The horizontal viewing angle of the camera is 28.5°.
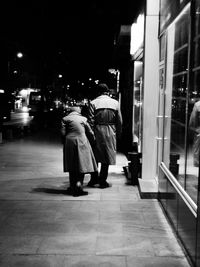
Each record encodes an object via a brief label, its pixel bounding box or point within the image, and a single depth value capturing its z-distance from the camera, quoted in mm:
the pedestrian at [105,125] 8406
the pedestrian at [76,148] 7758
